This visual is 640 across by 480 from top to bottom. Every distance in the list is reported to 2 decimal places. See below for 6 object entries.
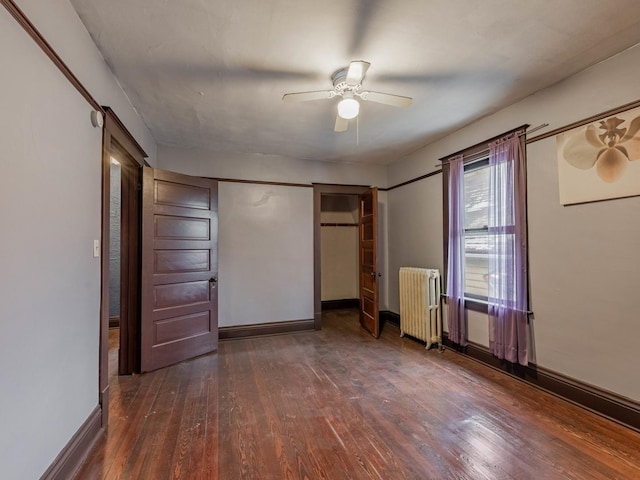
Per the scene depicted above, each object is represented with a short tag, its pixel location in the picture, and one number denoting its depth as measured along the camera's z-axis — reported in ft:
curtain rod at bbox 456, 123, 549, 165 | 10.62
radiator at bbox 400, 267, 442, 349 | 12.42
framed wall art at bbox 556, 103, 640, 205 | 6.89
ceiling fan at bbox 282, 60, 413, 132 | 7.27
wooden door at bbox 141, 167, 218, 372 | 10.34
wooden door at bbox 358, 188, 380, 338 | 14.08
